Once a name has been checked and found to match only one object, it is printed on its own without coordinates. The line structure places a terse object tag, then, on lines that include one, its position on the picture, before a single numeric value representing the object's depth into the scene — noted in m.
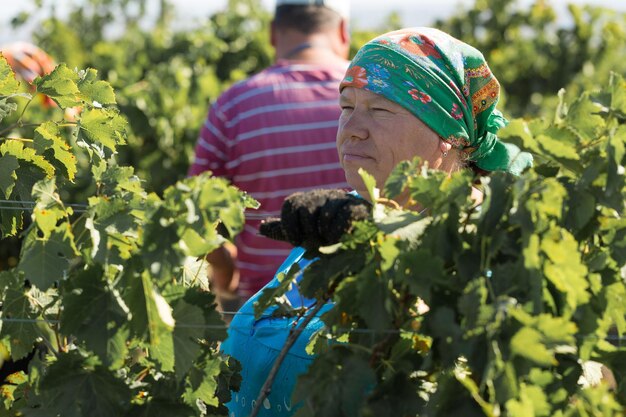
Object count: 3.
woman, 4.36
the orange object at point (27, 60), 12.53
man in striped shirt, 7.54
